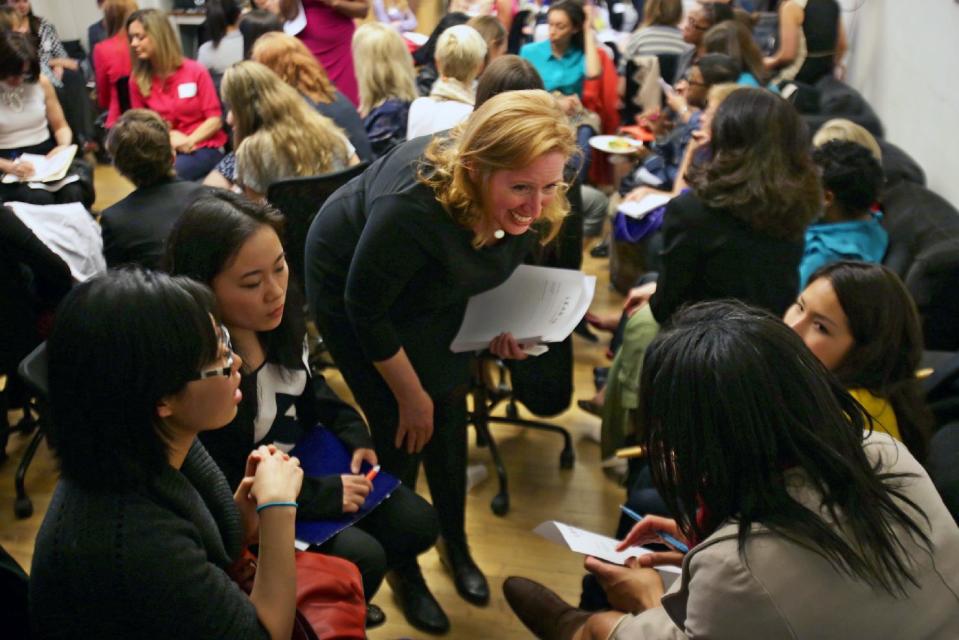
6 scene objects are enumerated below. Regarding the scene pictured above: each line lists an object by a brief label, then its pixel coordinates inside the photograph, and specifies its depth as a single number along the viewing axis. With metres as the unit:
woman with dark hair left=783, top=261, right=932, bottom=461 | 1.73
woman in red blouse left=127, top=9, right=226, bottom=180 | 4.28
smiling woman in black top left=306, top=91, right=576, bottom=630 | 1.71
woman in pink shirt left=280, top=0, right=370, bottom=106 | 4.90
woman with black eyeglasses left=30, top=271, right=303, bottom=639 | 1.15
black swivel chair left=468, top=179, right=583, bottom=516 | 2.55
